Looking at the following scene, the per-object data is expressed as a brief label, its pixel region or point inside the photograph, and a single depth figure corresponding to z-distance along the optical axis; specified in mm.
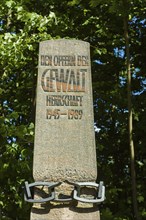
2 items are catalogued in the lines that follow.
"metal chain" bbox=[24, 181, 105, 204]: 6421
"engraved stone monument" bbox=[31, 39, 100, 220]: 6558
